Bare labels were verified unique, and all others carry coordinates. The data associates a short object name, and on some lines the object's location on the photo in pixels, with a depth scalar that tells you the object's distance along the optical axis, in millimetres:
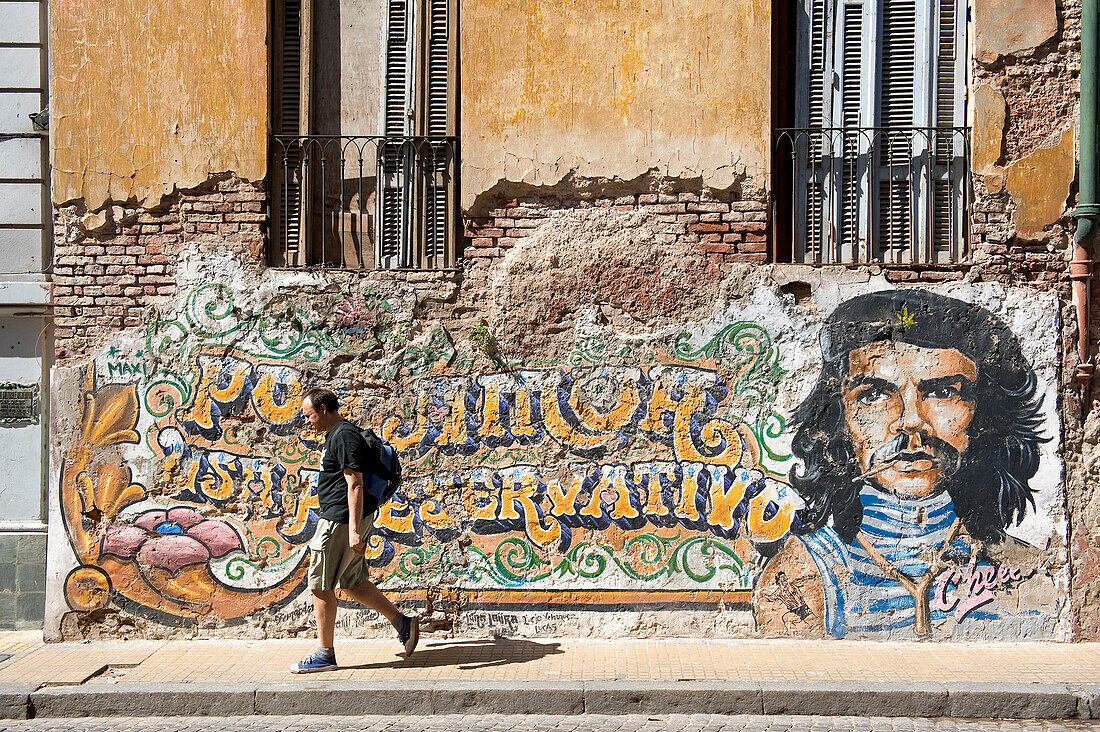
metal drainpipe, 6320
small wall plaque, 7188
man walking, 5539
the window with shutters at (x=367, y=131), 7004
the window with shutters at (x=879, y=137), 6828
